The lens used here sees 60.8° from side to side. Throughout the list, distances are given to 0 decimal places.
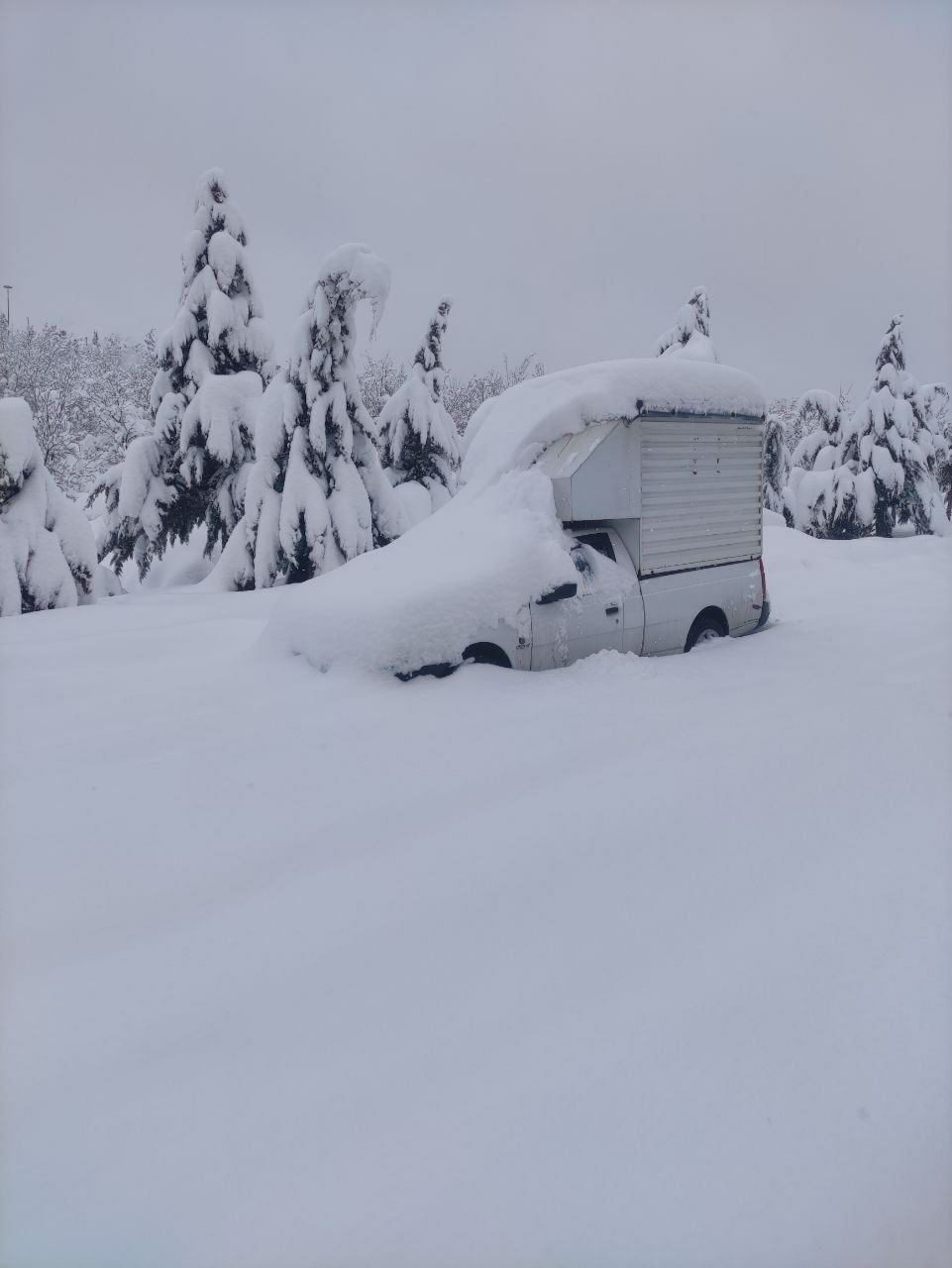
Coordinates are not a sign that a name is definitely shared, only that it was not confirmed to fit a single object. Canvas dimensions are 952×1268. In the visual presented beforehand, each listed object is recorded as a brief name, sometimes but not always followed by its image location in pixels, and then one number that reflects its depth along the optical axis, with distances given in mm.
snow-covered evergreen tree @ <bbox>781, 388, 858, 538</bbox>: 27500
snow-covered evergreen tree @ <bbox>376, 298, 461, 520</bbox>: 19672
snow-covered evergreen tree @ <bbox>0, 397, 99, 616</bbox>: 11836
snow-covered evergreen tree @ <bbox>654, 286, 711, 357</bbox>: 25625
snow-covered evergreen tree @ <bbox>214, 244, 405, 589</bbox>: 14727
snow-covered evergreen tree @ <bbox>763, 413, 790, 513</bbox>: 23516
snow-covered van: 6059
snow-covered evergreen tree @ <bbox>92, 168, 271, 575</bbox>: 16547
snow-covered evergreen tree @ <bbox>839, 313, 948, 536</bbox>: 26875
